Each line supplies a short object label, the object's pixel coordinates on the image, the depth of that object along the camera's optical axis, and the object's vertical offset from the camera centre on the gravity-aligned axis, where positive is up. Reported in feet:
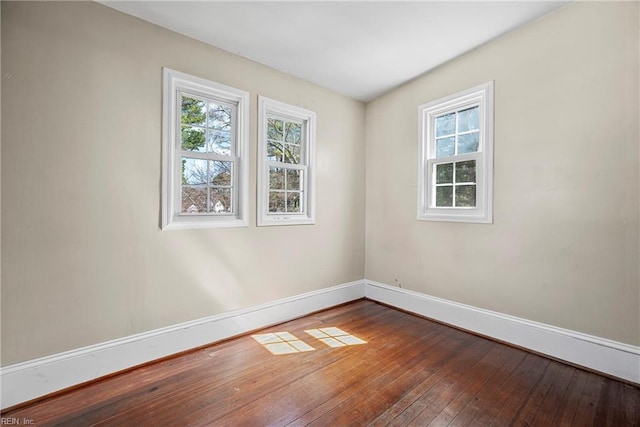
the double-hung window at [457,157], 8.71 +1.99
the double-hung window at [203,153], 7.56 +1.79
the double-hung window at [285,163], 9.43 +1.85
